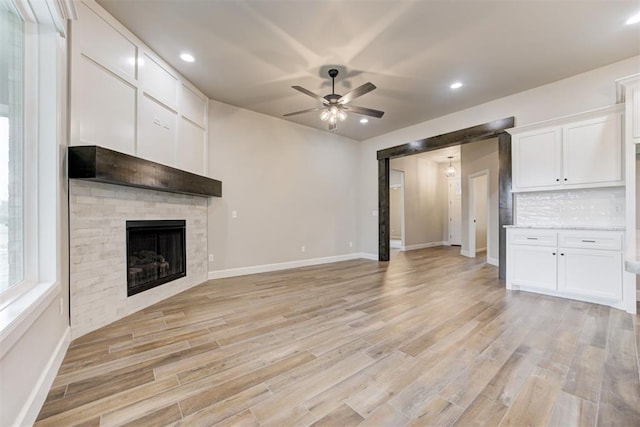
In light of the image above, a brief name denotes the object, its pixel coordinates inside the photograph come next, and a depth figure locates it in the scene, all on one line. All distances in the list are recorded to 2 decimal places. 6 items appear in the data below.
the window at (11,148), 1.51
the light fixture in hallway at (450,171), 9.08
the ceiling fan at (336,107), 3.19
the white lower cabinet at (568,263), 2.99
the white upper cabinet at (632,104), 2.78
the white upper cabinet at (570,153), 3.13
